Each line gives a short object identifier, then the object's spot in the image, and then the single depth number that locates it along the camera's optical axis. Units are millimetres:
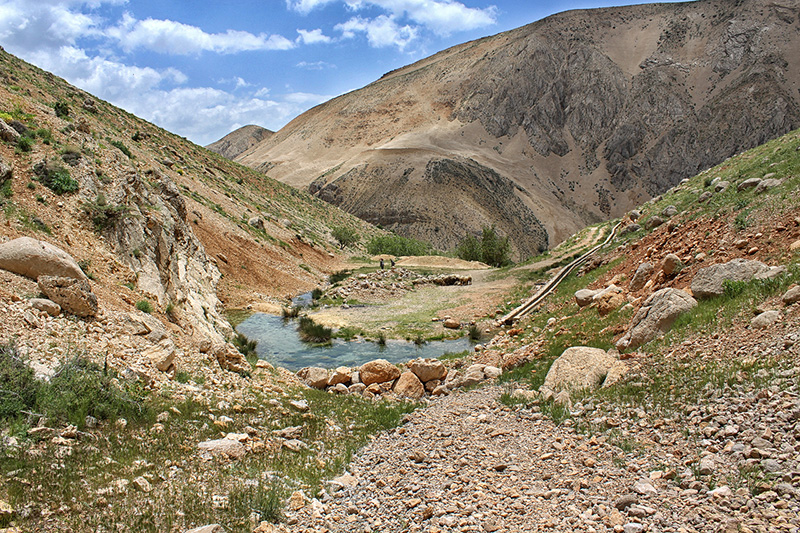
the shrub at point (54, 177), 12758
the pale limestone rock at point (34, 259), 8711
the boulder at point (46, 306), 8188
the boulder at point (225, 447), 6824
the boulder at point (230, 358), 10984
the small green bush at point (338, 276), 37525
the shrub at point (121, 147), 26305
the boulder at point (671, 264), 12727
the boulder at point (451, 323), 22544
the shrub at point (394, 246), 56703
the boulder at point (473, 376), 12059
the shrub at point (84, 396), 6391
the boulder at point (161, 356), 8938
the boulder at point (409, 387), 12234
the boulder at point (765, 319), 7480
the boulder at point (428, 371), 12938
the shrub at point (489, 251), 54125
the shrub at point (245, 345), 16462
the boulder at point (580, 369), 9227
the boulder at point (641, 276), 14141
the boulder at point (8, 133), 13102
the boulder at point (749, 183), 14386
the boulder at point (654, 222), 19078
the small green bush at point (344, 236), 54156
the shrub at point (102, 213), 13023
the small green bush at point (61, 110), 19209
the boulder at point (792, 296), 7574
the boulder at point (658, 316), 9641
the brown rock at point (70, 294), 8531
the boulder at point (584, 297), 15280
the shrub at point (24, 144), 13219
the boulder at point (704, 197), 16828
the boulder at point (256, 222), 39700
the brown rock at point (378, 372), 12961
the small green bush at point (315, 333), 20891
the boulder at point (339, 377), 13023
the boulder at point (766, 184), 13391
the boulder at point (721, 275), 9336
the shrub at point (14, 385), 6004
